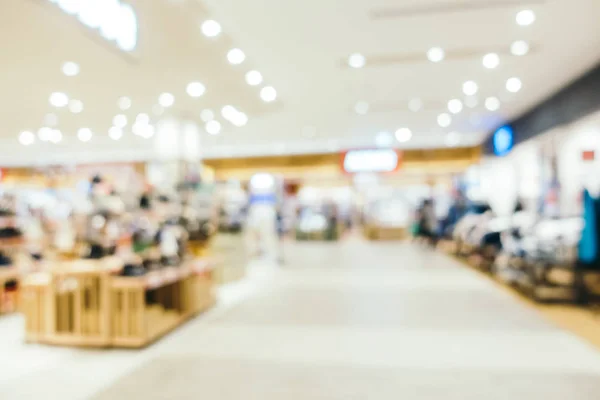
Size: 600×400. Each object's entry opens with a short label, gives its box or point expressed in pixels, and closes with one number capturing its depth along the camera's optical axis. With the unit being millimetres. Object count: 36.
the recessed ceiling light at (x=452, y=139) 12910
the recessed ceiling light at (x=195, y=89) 6885
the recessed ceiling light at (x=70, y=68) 5609
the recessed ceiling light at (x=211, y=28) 4688
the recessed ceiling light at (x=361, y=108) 8703
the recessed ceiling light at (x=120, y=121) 9304
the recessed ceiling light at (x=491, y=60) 5880
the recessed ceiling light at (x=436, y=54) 5645
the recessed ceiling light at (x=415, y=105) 8602
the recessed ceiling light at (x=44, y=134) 10570
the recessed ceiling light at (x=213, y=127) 10276
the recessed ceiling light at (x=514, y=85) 7258
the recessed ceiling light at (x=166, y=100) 7484
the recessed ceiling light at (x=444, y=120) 10091
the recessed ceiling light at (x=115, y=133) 10898
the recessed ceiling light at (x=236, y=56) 5633
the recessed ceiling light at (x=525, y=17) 4500
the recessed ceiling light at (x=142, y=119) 9162
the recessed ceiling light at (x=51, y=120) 8915
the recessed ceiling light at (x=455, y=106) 8609
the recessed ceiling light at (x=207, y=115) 8991
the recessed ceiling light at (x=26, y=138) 11028
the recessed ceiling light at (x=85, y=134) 10907
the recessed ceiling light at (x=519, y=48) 5441
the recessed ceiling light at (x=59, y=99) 7211
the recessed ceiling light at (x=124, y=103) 7712
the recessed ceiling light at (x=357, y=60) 5891
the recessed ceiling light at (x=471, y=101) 8359
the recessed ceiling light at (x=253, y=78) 6561
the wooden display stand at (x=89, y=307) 4543
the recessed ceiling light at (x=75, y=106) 7738
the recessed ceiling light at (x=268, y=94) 7497
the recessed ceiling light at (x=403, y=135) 12226
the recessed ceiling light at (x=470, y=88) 7315
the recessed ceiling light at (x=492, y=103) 8531
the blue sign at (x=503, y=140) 10867
